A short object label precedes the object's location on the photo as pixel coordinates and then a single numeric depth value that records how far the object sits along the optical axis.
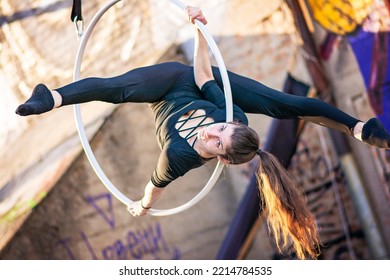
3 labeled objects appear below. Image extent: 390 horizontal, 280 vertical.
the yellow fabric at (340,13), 10.37
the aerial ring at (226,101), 6.11
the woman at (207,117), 5.98
